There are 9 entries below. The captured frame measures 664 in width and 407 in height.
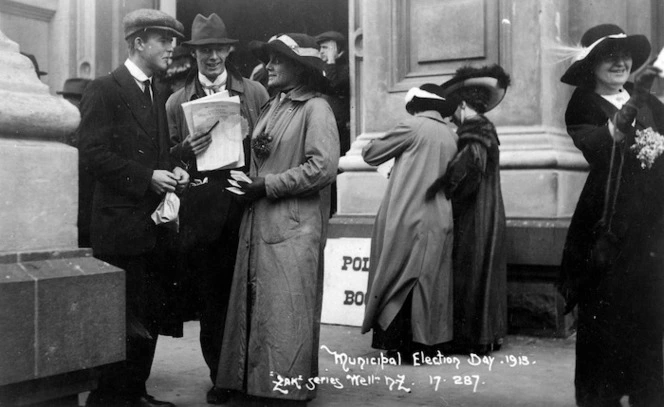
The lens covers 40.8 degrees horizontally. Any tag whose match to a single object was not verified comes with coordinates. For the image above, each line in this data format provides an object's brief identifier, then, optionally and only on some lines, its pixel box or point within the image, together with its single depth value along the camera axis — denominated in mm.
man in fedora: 5227
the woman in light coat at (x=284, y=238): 4777
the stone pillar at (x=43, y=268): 3416
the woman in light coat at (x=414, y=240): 6250
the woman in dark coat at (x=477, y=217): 6418
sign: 7566
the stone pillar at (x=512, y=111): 7039
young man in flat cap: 4793
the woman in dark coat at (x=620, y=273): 4445
